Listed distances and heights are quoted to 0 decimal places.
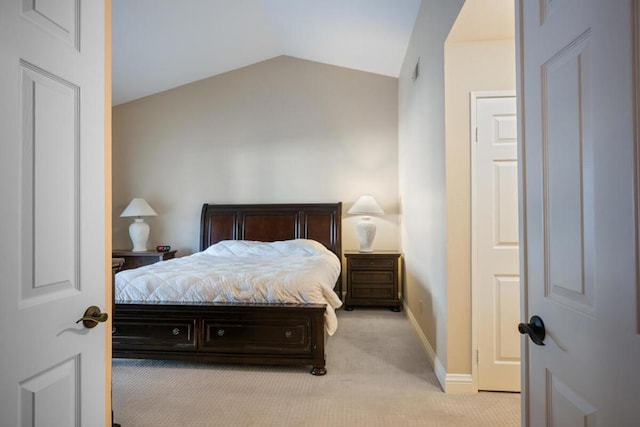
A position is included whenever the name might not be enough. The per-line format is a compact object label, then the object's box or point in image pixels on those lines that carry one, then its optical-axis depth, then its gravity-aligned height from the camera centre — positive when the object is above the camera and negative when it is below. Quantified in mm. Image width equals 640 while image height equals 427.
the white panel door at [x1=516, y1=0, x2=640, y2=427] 681 +11
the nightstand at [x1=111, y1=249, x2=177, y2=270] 4789 -566
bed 2662 -895
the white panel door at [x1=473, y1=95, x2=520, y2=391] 2328 -188
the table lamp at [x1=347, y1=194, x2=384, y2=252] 4594 -106
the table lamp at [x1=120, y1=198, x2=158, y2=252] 4859 -119
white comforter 2717 -546
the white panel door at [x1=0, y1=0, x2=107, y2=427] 808 +11
